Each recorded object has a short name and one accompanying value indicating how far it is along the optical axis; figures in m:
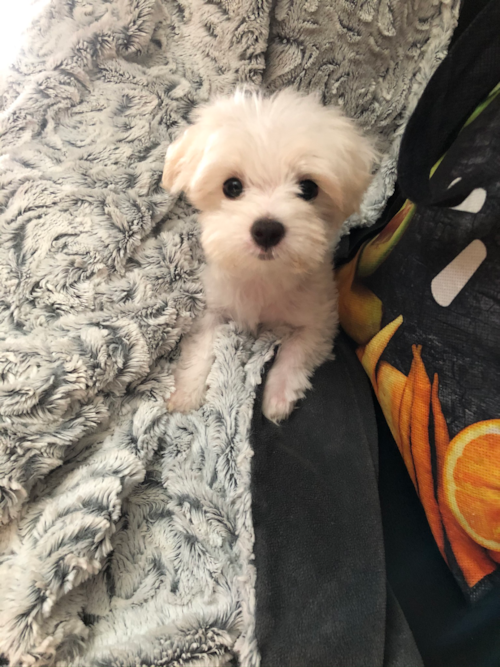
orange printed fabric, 0.19
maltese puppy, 0.24
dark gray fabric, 0.19
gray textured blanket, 0.20
